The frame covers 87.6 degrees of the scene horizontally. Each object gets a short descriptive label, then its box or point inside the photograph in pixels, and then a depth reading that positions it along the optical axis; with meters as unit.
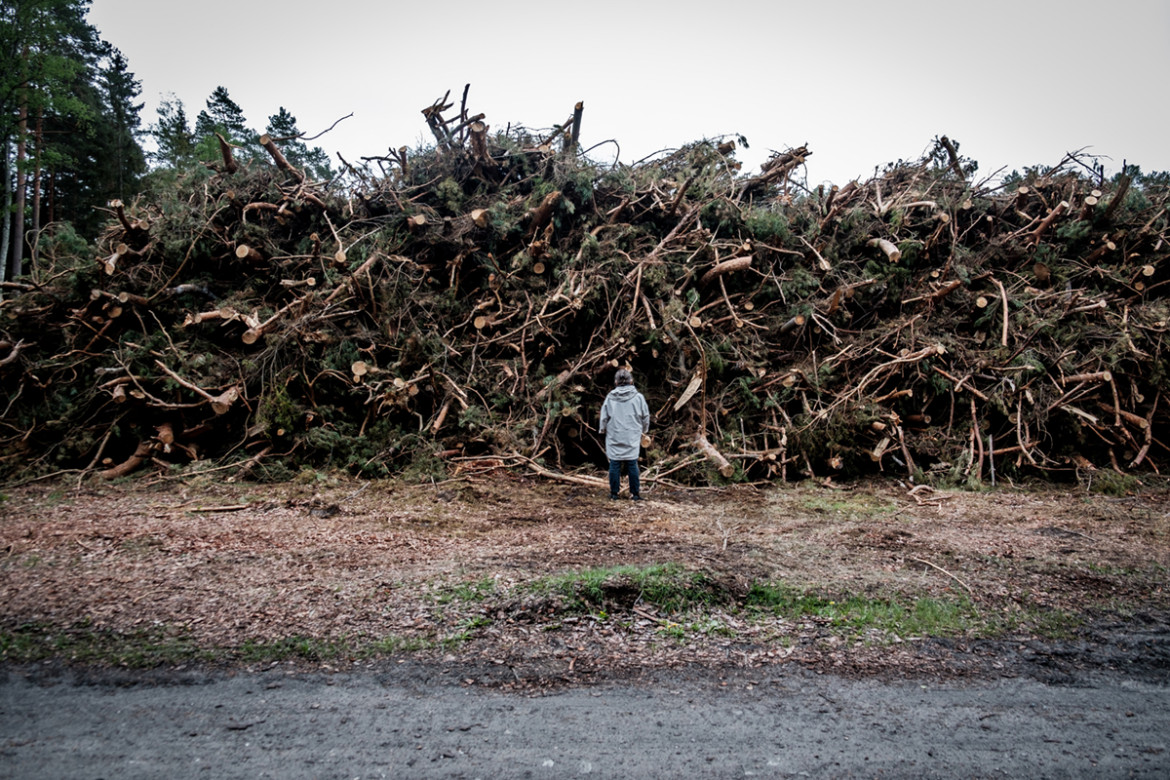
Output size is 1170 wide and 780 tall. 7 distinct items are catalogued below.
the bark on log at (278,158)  9.16
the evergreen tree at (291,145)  28.14
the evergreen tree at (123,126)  23.09
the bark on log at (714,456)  7.42
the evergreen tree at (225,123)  27.08
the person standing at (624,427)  6.78
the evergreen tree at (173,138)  25.78
